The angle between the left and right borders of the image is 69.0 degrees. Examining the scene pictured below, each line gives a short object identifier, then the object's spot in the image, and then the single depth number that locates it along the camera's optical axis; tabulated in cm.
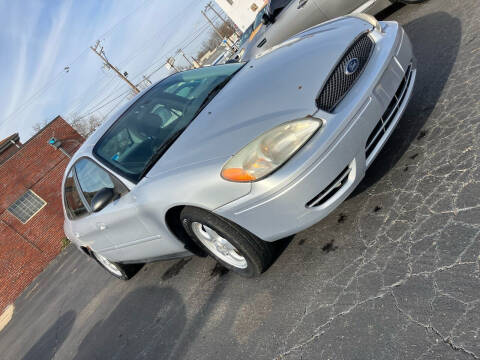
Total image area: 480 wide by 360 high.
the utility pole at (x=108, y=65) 3541
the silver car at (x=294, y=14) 584
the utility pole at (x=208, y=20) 6133
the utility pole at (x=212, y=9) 5859
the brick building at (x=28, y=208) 1188
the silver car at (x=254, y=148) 231
